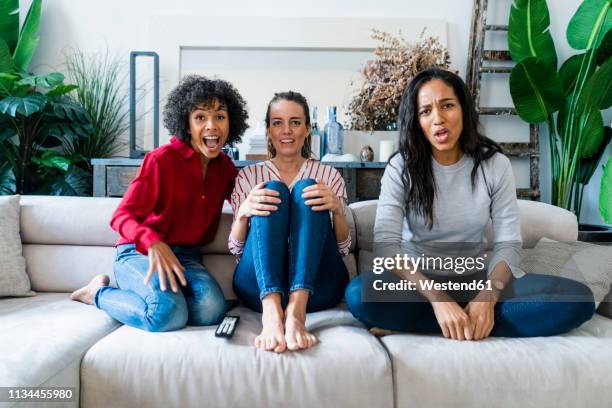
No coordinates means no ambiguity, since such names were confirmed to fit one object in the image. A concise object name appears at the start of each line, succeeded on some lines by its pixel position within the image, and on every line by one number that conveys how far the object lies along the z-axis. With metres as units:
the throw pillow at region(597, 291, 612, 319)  1.42
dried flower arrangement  2.65
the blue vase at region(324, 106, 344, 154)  2.63
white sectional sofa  1.07
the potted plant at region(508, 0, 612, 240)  2.46
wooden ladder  2.78
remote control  1.18
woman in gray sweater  1.22
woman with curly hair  1.33
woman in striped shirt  1.23
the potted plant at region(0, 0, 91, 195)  2.42
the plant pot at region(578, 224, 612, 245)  2.27
